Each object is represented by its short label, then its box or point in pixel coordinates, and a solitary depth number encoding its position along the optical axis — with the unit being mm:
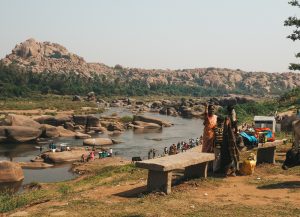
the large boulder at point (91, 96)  100150
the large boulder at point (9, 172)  25000
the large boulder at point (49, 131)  47562
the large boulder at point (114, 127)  55781
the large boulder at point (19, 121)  45725
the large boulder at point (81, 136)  47938
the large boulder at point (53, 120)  53941
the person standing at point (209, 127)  11938
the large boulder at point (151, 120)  61969
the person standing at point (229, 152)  11625
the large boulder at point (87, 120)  56406
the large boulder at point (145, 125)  59453
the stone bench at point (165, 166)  9625
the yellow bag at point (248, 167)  12016
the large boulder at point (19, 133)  43156
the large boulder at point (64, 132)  49500
